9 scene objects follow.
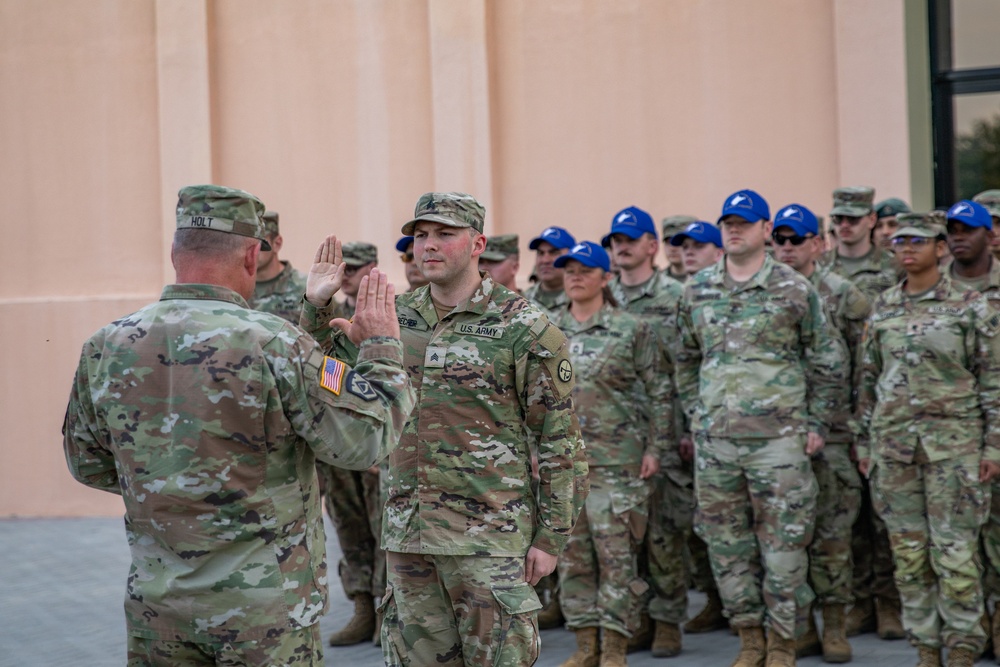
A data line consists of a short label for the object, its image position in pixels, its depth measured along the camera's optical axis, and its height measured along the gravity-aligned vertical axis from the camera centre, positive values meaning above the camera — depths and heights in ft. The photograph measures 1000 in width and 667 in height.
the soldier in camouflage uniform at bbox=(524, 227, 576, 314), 25.68 +1.24
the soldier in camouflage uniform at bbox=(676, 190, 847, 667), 19.69 -1.80
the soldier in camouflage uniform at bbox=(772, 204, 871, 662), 21.22 -2.76
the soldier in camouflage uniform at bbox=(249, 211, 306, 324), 23.91 +1.01
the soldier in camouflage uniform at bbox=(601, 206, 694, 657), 22.04 -2.93
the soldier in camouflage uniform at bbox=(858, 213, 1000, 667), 19.19 -2.06
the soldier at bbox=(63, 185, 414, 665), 10.51 -0.92
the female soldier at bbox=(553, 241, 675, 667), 20.70 -2.21
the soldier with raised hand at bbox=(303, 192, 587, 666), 13.94 -1.64
